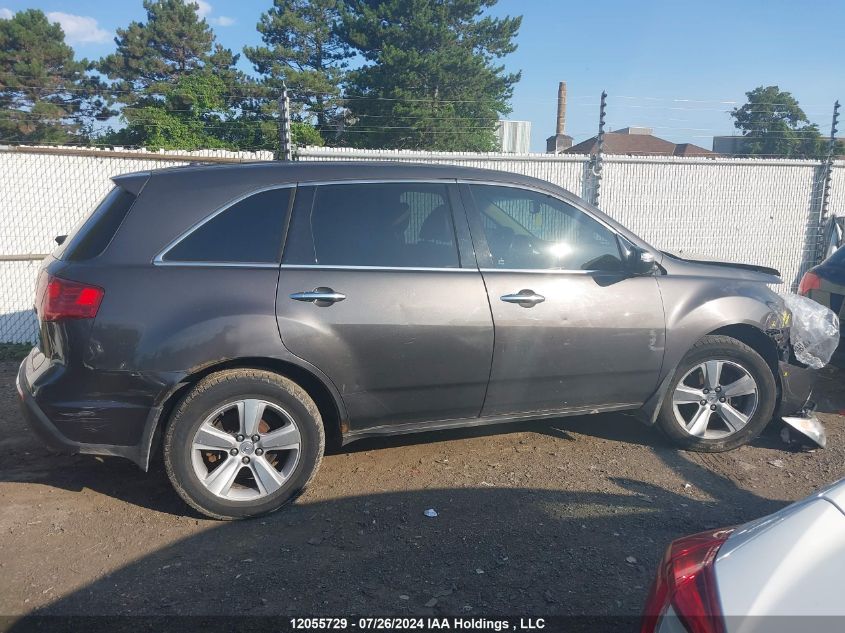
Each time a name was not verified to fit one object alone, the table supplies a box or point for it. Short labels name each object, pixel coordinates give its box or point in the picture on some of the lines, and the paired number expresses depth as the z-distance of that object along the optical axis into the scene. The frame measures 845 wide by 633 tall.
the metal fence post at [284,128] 7.26
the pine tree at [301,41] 34.09
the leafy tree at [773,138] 31.71
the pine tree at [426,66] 27.88
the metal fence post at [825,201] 9.88
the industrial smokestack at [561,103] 40.97
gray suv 3.58
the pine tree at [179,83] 25.98
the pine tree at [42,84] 30.14
